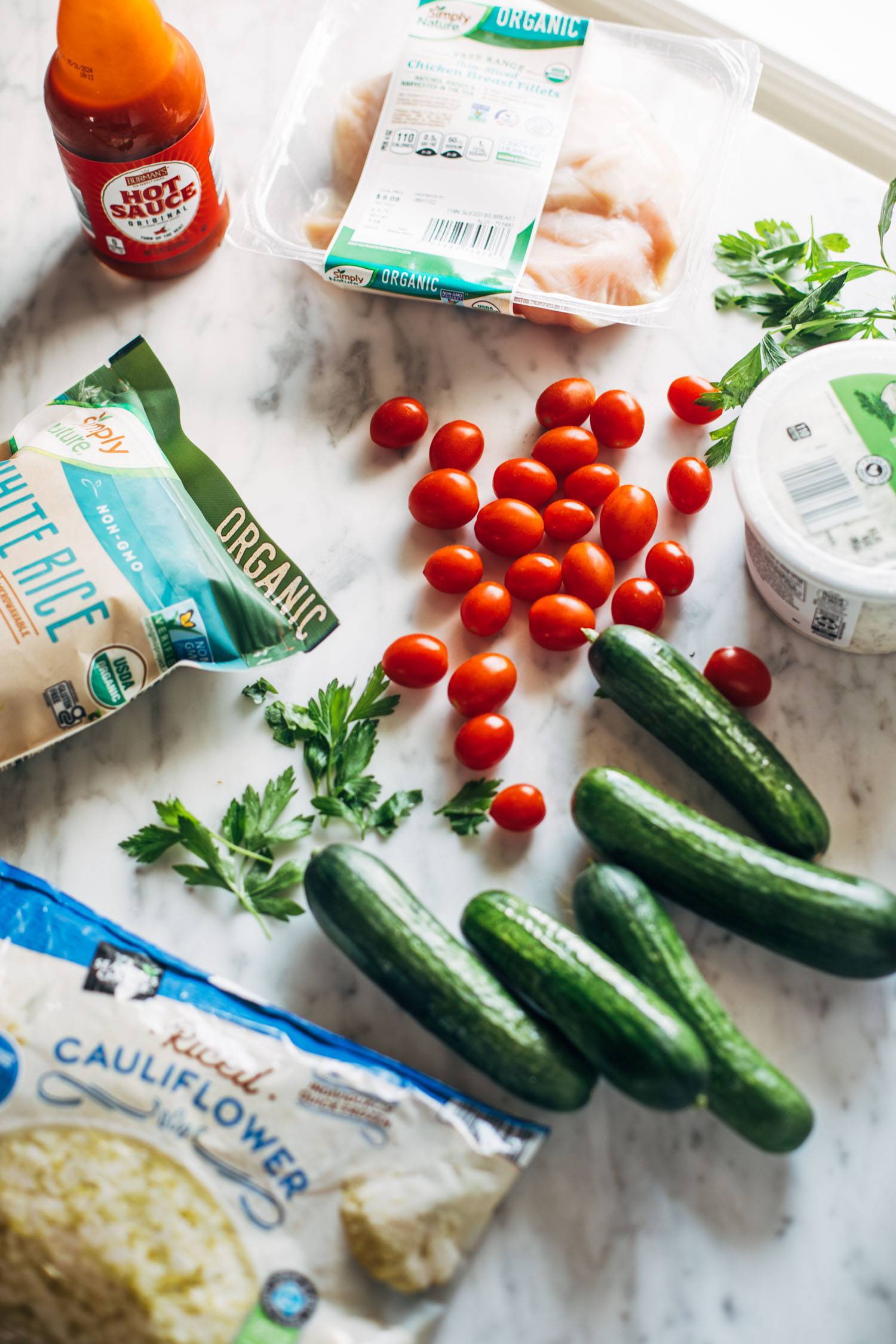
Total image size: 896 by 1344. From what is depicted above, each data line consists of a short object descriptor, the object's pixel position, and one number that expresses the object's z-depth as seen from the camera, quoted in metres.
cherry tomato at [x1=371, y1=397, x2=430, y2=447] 1.23
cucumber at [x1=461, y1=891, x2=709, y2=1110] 0.85
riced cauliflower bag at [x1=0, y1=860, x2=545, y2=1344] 0.81
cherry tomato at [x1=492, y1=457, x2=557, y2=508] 1.19
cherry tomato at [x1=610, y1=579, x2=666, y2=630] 1.12
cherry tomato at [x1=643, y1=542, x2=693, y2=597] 1.13
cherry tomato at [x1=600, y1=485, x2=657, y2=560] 1.15
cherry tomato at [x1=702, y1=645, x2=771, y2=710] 1.09
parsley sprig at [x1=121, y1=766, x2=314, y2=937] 1.04
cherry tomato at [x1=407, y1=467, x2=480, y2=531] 1.18
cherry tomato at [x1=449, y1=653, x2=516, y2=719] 1.09
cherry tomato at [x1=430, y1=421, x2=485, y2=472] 1.21
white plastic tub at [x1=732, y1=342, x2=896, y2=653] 0.98
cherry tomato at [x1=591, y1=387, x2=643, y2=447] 1.20
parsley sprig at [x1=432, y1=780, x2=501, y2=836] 1.07
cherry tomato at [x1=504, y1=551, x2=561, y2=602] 1.15
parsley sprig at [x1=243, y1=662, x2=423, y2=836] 1.07
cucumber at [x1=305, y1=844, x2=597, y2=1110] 0.89
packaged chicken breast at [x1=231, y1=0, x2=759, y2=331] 1.22
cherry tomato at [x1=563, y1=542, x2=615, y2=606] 1.14
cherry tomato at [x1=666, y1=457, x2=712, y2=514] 1.17
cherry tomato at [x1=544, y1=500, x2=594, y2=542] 1.17
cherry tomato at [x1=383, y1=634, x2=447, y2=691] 1.11
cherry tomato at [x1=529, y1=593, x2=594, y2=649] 1.11
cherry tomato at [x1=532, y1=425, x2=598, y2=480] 1.20
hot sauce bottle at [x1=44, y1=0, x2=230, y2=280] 1.06
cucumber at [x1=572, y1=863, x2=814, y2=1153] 0.88
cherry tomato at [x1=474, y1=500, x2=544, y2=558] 1.16
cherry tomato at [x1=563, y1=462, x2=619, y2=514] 1.18
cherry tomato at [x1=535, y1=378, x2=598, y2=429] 1.22
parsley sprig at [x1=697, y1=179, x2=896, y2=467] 1.12
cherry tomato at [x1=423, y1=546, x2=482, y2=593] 1.16
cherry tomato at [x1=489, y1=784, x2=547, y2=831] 1.05
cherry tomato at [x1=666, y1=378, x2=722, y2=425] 1.21
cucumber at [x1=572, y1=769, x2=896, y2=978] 0.92
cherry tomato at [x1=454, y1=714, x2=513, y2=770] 1.07
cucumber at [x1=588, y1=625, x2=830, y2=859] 1.00
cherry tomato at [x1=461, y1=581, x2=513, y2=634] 1.13
